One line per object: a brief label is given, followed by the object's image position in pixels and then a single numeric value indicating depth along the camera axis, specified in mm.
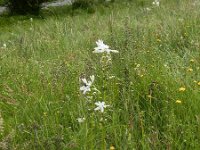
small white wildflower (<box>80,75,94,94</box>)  1944
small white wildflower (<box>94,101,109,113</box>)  1903
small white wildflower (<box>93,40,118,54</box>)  2046
